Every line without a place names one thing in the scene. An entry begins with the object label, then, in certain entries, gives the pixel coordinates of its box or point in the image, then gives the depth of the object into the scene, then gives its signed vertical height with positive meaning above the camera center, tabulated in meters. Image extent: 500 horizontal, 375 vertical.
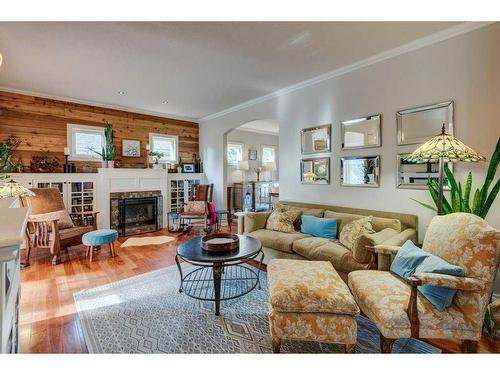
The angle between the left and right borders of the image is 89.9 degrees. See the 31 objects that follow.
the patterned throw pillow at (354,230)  2.80 -0.54
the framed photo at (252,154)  7.99 +0.95
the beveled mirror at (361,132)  3.23 +0.69
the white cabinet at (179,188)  6.13 -0.11
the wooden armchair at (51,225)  3.49 -0.60
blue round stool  3.56 -0.78
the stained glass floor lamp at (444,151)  2.09 +0.27
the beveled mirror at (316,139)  3.78 +0.70
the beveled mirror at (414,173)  2.77 +0.12
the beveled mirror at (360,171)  3.25 +0.17
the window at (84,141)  4.96 +0.89
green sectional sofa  2.43 -0.65
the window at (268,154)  8.50 +1.02
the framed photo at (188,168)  6.45 +0.42
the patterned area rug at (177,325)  1.83 -1.19
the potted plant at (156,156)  5.81 +0.65
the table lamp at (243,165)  7.28 +0.53
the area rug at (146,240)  4.61 -1.08
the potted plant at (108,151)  5.09 +0.69
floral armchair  1.54 -0.78
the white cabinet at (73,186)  4.32 -0.03
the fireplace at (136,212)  5.19 -0.61
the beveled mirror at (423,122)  2.65 +0.69
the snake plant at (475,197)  2.10 -0.12
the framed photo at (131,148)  5.60 +0.82
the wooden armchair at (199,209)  5.25 -0.54
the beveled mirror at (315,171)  3.82 +0.20
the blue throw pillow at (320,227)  3.22 -0.58
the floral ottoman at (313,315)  1.64 -0.87
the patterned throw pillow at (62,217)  3.52 -0.51
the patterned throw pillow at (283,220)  3.52 -0.52
